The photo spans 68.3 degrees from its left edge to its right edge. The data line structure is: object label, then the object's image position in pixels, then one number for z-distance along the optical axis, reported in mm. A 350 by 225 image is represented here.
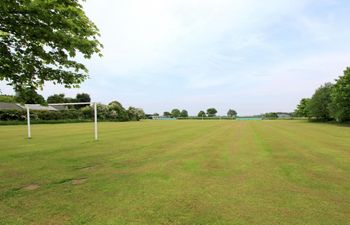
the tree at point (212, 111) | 134625
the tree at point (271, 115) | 104450
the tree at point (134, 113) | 76956
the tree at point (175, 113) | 122350
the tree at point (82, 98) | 103162
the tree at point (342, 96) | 36625
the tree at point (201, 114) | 117875
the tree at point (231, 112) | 131000
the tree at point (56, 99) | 97062
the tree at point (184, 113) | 122125
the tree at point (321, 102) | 52375
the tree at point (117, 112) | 67625
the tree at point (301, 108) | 73125
